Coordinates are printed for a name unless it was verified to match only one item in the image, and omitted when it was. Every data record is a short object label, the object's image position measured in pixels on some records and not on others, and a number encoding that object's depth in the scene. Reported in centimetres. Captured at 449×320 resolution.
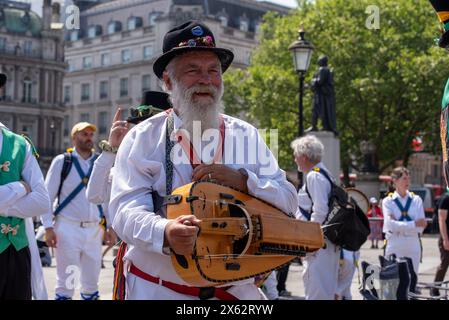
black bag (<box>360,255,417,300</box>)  883
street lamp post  1911
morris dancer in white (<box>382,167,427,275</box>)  1202
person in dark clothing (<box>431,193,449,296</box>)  1185
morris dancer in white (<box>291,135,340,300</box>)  942
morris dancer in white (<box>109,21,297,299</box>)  418
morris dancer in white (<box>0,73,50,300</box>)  606
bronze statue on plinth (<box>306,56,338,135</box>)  2234
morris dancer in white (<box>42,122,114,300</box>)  1023
